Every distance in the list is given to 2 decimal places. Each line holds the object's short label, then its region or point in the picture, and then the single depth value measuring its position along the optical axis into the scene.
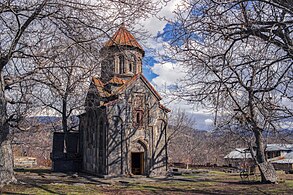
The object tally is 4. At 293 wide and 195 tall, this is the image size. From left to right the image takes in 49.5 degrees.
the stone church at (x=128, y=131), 24.97
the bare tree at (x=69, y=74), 11.65
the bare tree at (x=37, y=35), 10.35
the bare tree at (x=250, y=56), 7.65
